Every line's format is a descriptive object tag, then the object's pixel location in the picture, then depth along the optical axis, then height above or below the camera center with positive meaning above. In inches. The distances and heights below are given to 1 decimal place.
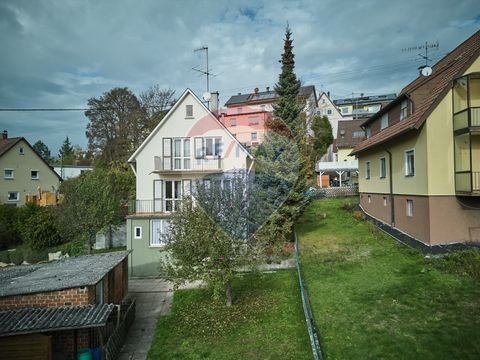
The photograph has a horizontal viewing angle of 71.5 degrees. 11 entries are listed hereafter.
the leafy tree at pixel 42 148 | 4128.9 +478.8
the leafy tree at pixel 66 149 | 3510.8 +404.7
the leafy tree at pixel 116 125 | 1589.6 +294.1
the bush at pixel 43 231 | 1061.1 -142.5
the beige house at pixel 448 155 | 552.4 +45.7
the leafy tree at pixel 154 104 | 1556.3 +385.5
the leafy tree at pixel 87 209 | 937.5 -65.5
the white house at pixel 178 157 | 842.8 +70.4
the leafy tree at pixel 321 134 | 2003.0 +306.2
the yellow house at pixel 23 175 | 1515.7 +54.4
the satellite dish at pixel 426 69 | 805.2 +273.7
